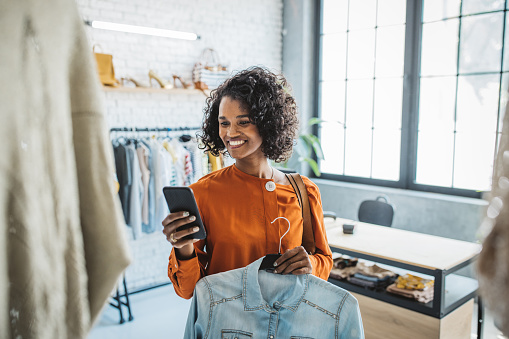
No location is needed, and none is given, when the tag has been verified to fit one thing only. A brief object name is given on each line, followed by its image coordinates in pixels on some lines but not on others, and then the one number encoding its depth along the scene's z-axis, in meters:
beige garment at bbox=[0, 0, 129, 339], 0.48
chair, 3.88
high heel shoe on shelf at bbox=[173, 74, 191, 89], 4.76
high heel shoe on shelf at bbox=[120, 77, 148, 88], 4.36
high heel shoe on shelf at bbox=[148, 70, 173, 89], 4.52
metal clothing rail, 4.30
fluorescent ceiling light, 4.17
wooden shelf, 4.21
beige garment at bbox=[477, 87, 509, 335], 0.38
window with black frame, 4.41
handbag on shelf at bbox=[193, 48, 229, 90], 4.88
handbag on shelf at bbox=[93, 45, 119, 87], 3.98
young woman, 1.47
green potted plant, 5.53
